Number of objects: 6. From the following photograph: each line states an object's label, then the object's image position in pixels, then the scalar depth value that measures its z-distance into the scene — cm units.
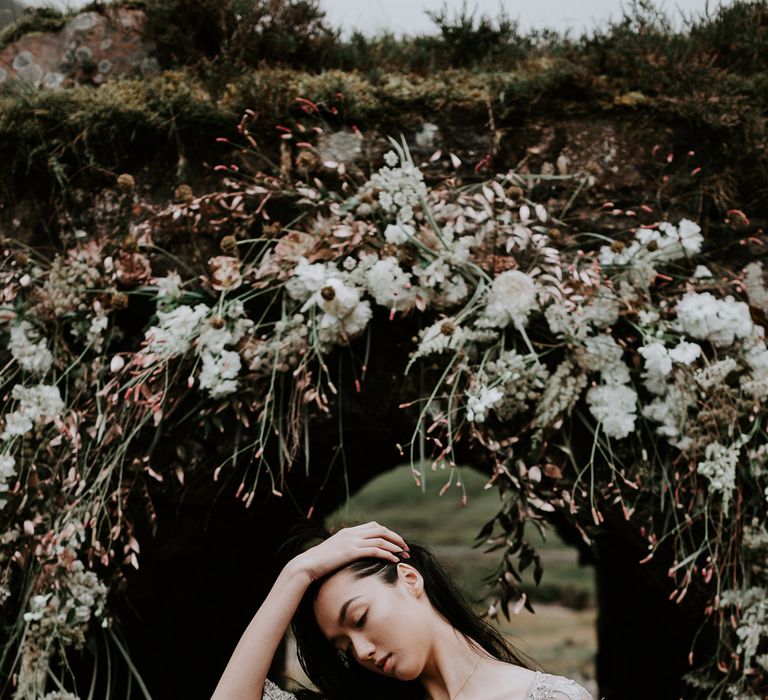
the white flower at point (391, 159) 249
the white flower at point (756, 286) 262
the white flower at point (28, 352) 250
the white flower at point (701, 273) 249
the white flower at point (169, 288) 248
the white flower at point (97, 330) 248
